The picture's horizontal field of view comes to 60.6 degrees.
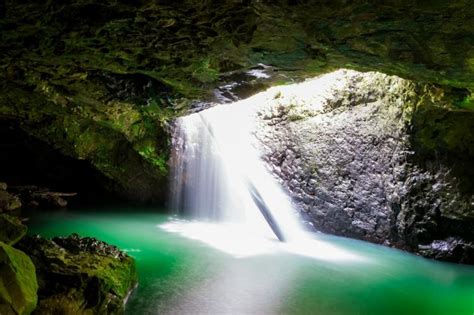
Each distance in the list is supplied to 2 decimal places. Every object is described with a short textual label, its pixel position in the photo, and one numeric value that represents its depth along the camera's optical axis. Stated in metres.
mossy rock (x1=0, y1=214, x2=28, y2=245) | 4.61
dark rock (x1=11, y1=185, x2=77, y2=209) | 11.39
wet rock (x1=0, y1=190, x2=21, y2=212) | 8.14
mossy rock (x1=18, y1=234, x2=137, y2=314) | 4.21
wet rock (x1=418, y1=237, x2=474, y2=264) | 8.32
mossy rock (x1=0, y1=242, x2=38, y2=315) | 3.44
